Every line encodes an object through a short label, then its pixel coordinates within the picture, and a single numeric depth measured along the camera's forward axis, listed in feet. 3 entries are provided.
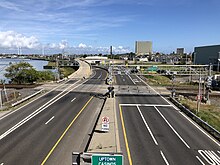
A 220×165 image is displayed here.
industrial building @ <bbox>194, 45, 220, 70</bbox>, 338.20
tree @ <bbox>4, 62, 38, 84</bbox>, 189.11
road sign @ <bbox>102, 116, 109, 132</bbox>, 56.21
